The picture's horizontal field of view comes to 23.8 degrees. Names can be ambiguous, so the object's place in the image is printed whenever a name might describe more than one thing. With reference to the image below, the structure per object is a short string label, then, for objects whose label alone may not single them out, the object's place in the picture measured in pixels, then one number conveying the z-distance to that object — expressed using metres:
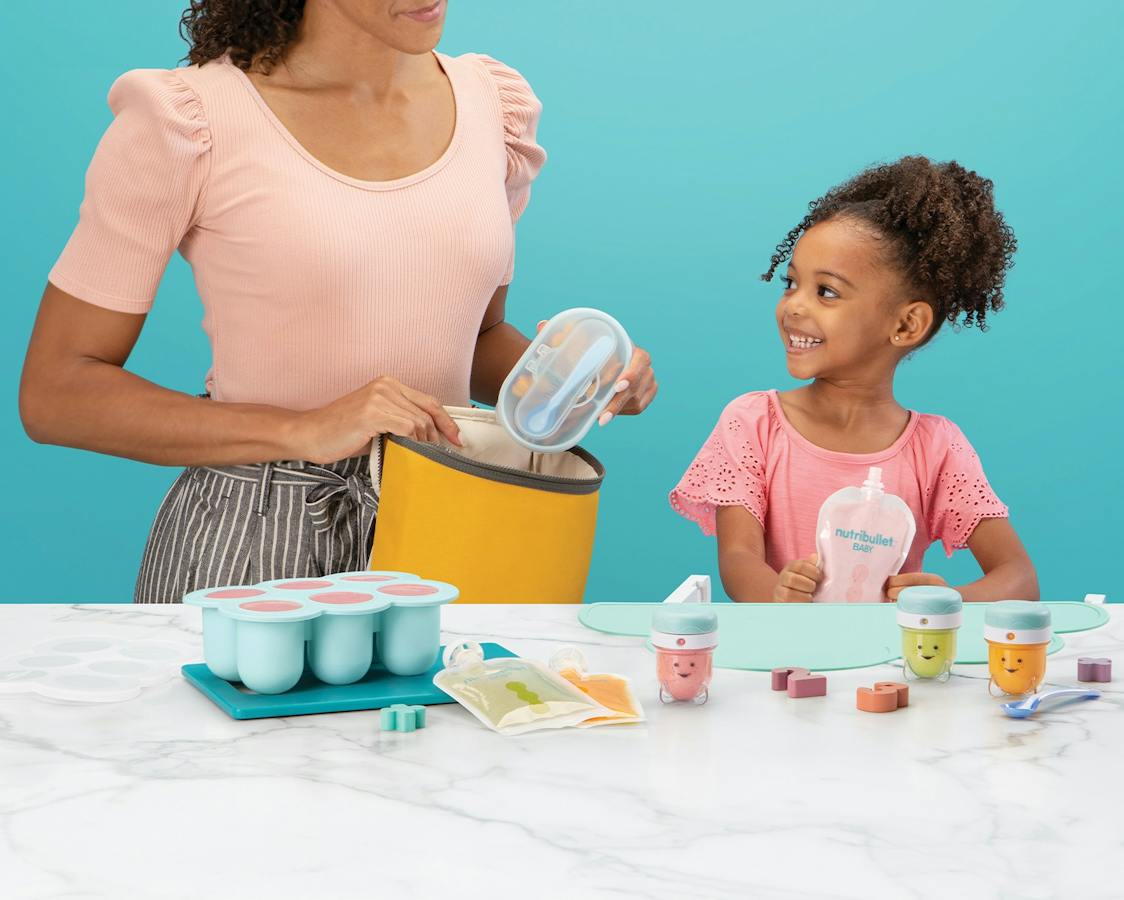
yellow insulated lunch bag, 2.71
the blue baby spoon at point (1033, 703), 2.28
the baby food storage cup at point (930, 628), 2.36
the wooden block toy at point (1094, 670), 2.38
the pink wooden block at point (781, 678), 2.34
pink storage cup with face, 2.28
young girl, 3.23
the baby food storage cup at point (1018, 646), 2.30
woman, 2.82
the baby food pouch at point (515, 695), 2.23
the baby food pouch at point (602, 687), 2.25
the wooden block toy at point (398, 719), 2.22
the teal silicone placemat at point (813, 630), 2.43
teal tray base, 2.24
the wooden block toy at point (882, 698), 2.29
